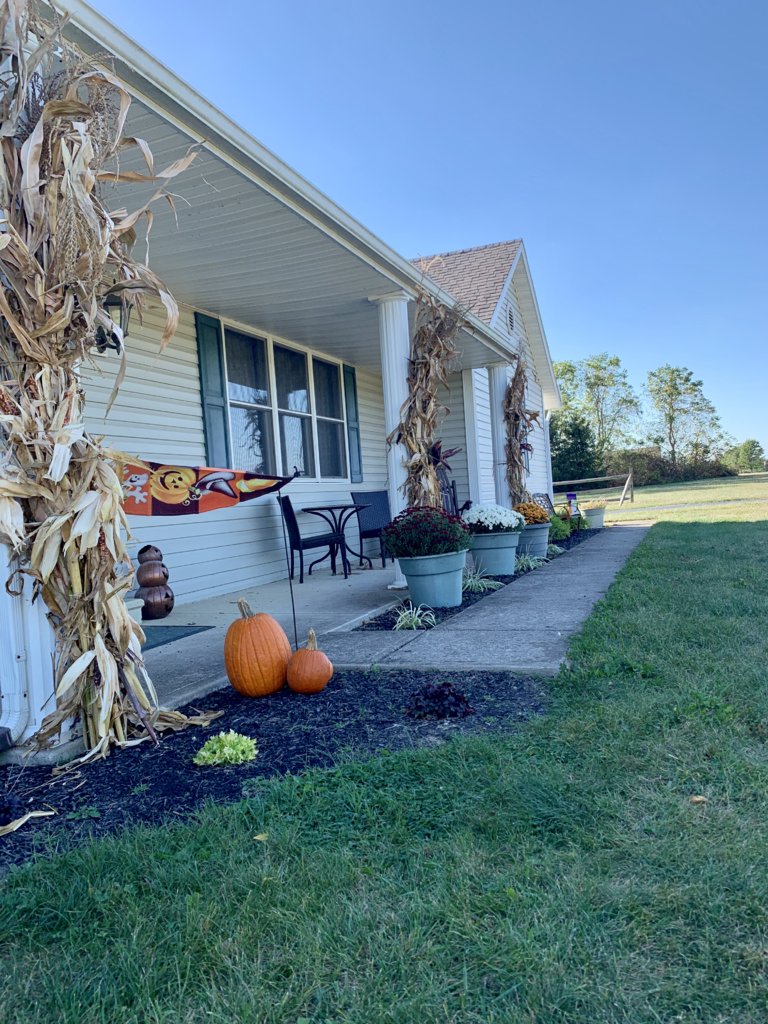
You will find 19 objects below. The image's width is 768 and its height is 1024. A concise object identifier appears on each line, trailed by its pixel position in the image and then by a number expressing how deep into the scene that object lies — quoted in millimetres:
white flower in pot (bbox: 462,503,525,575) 6465
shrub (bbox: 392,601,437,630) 4453
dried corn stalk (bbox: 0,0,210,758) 2250
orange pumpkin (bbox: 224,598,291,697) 3068
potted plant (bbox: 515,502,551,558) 7852
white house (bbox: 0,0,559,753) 3559
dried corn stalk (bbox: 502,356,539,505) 9344
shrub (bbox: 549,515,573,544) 9922
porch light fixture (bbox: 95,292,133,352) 2553
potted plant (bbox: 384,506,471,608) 4902
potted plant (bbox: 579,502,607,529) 12381
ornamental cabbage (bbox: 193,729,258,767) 2381
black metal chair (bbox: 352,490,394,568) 7789
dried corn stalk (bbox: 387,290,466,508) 5844
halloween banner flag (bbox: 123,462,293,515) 3734
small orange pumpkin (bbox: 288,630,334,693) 3084
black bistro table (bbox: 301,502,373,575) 6973
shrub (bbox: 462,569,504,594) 5836
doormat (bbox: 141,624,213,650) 4309
